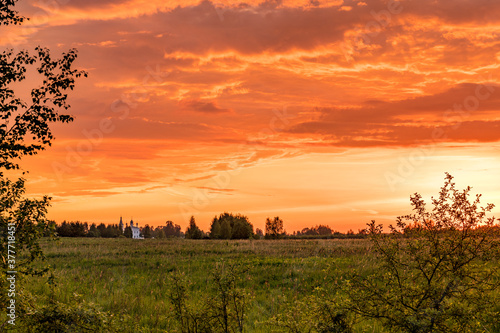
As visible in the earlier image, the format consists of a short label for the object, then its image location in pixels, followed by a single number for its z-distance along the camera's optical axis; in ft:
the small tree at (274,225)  421.26
